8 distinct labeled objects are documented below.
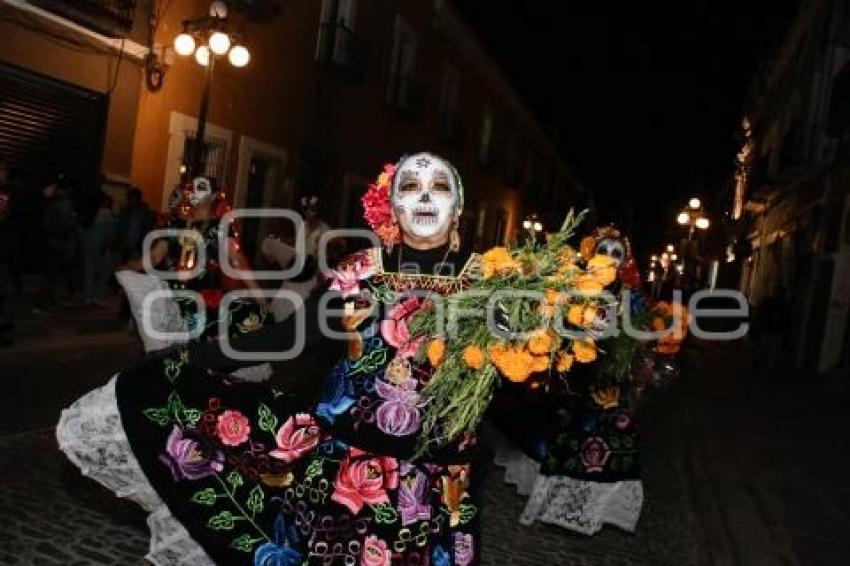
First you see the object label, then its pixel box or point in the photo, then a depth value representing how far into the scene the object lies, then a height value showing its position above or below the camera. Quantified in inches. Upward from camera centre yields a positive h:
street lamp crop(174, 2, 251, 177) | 497.7 +99.3
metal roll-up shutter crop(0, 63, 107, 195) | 504.1 +44.4
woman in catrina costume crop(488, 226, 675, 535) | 220.4 -40.1
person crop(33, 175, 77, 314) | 431.5 -10.0
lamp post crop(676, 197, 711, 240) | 991.0 +87.4
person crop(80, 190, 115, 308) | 463.5 -14.3
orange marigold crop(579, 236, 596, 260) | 214.5 +9.7
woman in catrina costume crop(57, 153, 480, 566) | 111.0 -26.7
